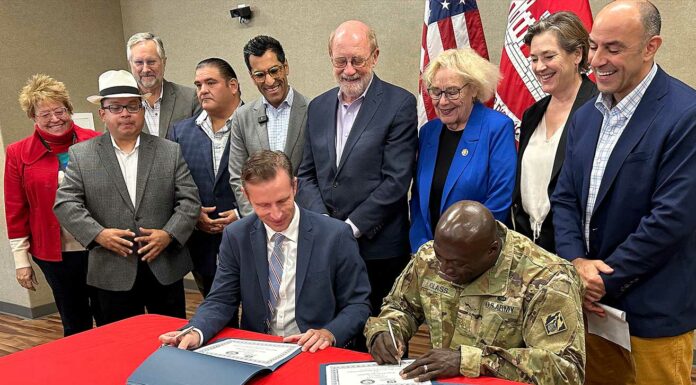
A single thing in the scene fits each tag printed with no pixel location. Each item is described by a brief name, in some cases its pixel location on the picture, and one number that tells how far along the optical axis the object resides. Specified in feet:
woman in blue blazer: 7.27
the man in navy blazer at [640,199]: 5.43
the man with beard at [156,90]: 10.21
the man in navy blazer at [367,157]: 7.84
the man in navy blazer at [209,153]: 9.52
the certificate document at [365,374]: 4.38
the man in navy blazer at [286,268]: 6.13
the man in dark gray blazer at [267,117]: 8.96
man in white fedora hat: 8.36
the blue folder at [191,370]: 4.44
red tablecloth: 4.78
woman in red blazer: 9.99
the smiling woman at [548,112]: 7.03
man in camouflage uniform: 4.44
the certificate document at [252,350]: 4.92
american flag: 10.02
